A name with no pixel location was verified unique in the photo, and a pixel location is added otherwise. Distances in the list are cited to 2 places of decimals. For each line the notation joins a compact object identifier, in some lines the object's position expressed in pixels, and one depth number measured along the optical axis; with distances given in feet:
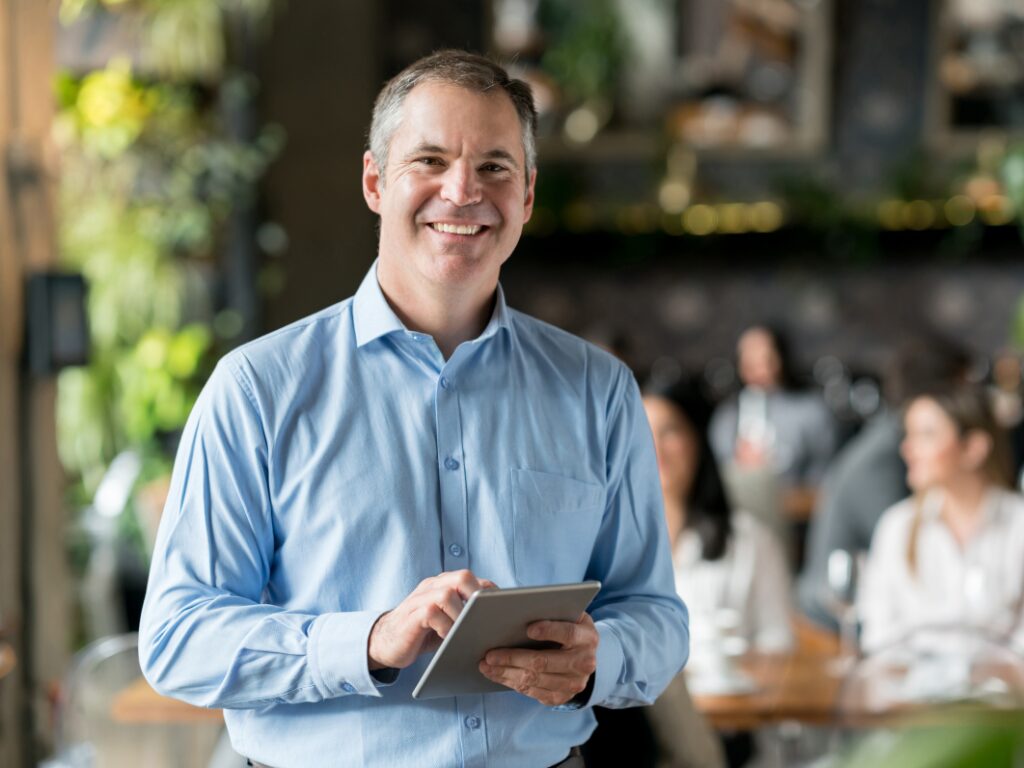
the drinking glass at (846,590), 10.48
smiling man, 4.79
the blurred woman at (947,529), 11.94
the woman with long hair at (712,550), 12.21
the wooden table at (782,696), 10.02
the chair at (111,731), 10.29
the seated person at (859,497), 13.93
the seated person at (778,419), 23.57
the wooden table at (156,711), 9.92
